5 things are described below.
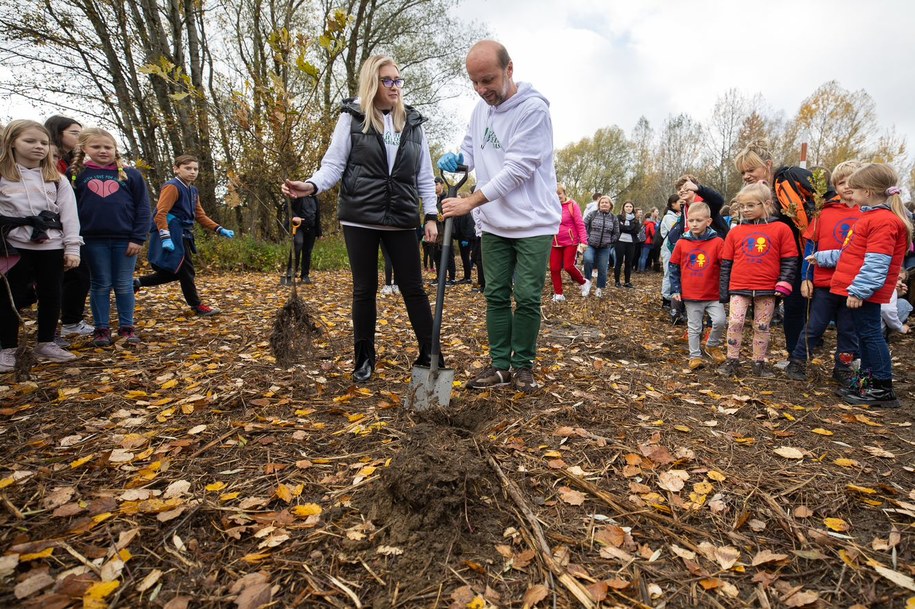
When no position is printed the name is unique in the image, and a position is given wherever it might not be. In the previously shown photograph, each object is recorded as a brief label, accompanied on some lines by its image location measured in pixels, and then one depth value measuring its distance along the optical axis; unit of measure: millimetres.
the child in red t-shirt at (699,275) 4285
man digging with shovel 2891
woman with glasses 3094
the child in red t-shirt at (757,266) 3822
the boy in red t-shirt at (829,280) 3609
